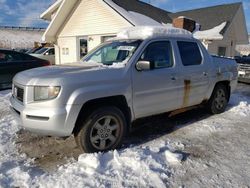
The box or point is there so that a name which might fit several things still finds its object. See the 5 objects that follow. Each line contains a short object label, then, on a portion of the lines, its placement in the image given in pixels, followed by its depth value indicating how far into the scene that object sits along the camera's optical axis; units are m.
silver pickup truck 2.79
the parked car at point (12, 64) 6.78
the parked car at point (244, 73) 8.63
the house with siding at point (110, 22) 10.49
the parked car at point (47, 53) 14.30
